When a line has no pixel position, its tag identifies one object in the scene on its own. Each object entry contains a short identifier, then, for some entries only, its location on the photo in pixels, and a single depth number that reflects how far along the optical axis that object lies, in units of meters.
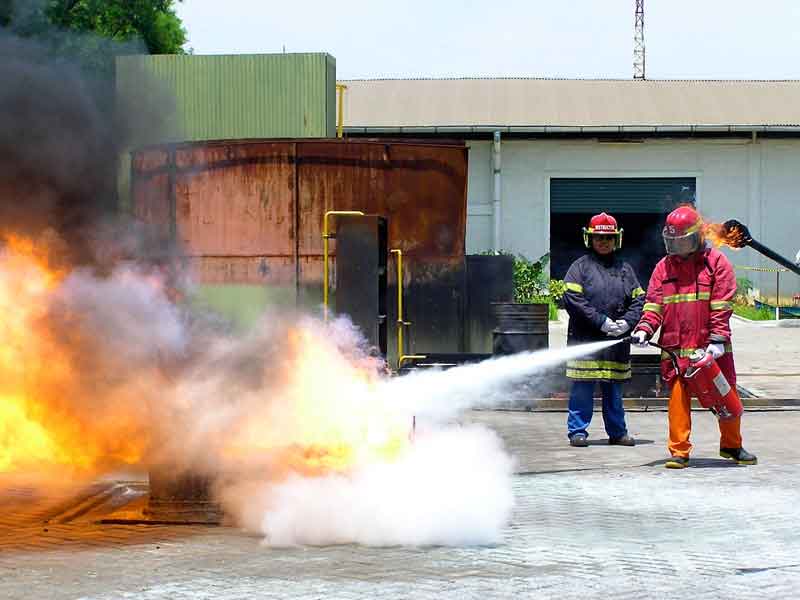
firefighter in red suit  10.22
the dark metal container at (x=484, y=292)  16.66
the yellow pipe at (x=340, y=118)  17.77
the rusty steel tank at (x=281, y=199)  15.88
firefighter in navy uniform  11.20
